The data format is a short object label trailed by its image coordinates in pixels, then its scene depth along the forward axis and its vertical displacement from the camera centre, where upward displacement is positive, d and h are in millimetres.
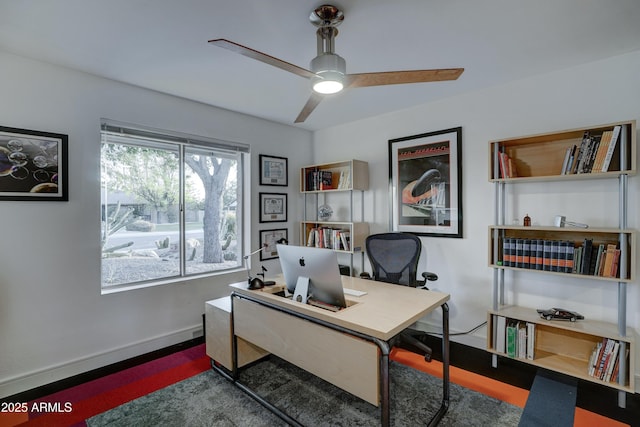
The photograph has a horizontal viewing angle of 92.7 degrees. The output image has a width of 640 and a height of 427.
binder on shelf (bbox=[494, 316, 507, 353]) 2488 -1001
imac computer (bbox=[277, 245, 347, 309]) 1759 -385
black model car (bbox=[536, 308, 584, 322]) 2285 -779
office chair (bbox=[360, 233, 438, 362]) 2779 -464
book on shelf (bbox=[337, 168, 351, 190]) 3691 +411
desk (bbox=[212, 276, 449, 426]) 1469 -677
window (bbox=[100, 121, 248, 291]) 2754 +77
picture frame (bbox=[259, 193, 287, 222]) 3791 +77
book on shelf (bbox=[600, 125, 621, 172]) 2045 +428
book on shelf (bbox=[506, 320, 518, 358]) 2434 -1027
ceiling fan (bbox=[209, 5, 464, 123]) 1651 +783
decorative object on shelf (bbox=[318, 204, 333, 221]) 3988 +11
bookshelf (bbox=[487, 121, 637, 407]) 2043 -295
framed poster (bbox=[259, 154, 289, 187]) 3789 +546
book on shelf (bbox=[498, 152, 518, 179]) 2524 +387
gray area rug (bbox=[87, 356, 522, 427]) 1924 -1306
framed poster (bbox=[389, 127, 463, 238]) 3047 +315
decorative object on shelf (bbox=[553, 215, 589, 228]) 2283 -80
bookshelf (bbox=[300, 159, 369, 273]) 3609 +160
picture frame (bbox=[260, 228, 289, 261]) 3773 -355
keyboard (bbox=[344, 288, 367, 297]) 2021 -538
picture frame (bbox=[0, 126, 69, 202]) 2176 +362
